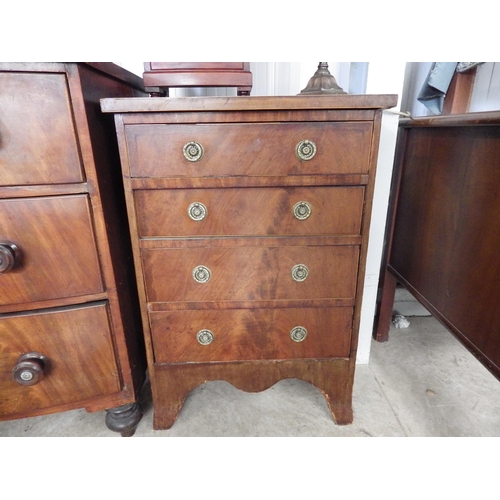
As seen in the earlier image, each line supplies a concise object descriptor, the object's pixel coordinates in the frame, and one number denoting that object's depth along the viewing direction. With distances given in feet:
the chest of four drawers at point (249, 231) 2.42
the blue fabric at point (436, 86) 4.62
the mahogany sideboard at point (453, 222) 2.72
